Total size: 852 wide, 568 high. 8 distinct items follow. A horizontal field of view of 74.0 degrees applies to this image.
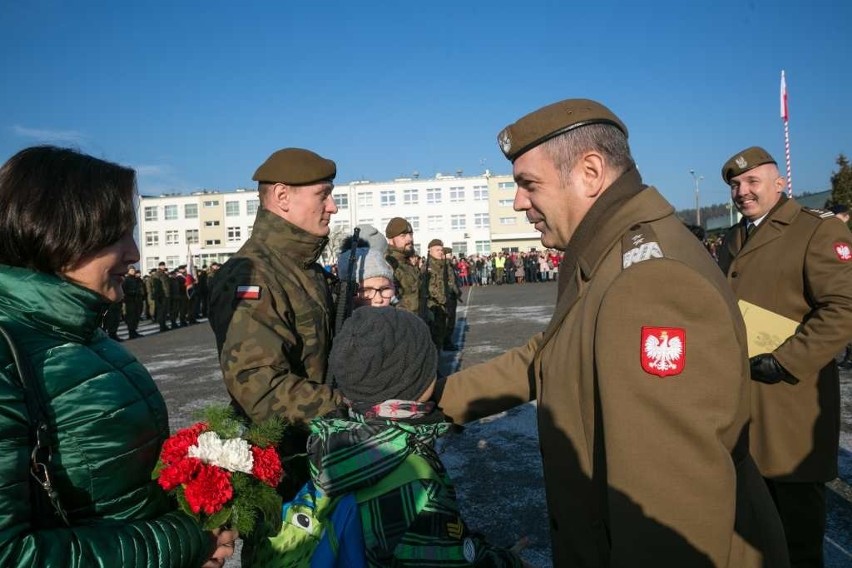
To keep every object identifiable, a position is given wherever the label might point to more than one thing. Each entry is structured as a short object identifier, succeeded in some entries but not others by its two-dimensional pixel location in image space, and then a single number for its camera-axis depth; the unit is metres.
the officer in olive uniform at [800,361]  2.93
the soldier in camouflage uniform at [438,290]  11.20
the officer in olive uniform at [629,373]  1.32
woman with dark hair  1.25
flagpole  10.85
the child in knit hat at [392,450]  1.63
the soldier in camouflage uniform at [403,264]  8.87
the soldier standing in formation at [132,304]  17.95
